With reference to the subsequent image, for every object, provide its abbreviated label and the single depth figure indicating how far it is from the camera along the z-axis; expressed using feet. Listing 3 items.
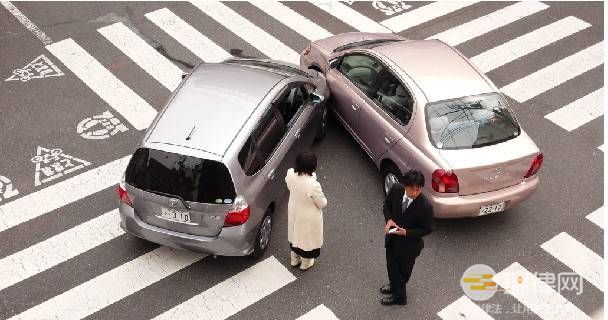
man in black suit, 21.47
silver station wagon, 24.11
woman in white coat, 22.98
